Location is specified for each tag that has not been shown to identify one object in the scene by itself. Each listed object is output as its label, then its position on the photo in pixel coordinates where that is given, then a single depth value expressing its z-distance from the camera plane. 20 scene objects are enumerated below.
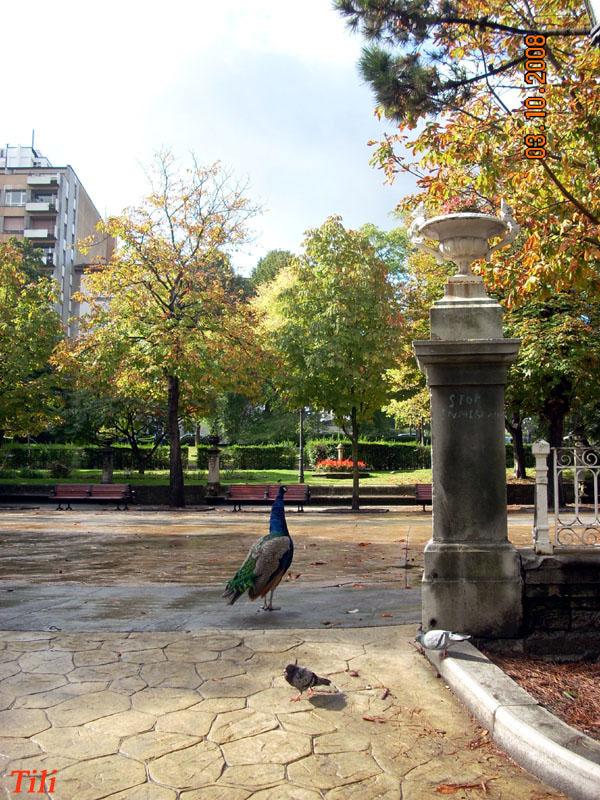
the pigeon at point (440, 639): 4.17
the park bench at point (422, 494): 20.55
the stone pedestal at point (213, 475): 22.77
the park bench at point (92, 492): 21.28
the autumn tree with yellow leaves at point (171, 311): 20.00
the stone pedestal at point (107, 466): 24.81
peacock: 5.54
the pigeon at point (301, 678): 3.87
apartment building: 56.78
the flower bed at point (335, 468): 30.00
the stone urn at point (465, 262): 5.16
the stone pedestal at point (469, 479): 4.86
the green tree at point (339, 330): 20.59
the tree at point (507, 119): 7.16
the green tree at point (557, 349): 16.88
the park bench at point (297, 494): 20.39
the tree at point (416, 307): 21.09
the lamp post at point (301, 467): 25.33
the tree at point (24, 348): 23.00
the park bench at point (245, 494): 20.50
